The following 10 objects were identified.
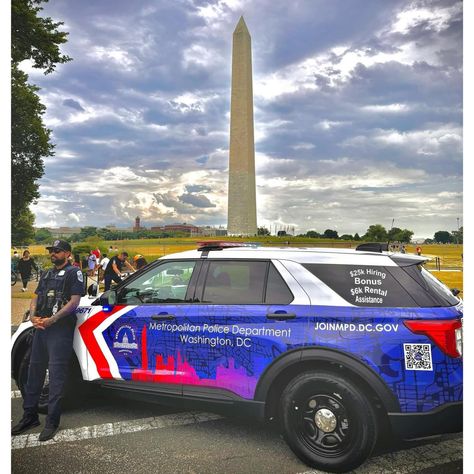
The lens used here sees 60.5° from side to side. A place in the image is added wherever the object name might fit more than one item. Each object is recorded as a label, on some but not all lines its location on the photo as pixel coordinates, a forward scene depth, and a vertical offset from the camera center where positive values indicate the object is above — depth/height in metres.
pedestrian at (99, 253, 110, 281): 15.42 -1.07
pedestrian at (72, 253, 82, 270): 17.44 -0.72
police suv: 2.93 -0.80
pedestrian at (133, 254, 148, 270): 10.43 -0.52
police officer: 3.84 -0.89
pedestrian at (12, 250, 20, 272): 17.78 -0.89
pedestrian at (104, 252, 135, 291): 10.37 -0.71
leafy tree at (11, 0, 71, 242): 15.46 +6.50
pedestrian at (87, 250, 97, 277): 17.86 -0.95
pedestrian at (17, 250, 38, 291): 15.59 -0.98
